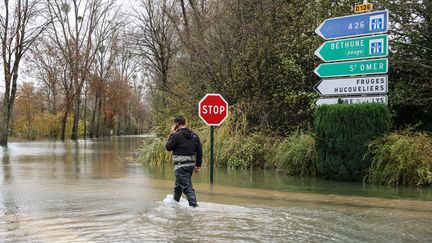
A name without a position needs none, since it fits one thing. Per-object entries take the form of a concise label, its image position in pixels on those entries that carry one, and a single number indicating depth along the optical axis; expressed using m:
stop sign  12.42
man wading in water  8.62
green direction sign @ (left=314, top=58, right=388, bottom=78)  12.13
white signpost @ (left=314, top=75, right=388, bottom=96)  12.29
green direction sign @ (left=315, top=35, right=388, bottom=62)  12.09
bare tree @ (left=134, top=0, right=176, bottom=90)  41.16
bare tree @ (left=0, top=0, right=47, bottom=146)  36.65
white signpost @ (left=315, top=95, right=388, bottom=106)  12.30
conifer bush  12.08
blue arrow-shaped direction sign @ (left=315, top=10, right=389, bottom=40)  12.11
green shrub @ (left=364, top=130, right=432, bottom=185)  11.38
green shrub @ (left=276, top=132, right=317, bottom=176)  13.75
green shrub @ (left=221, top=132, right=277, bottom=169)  16.22
